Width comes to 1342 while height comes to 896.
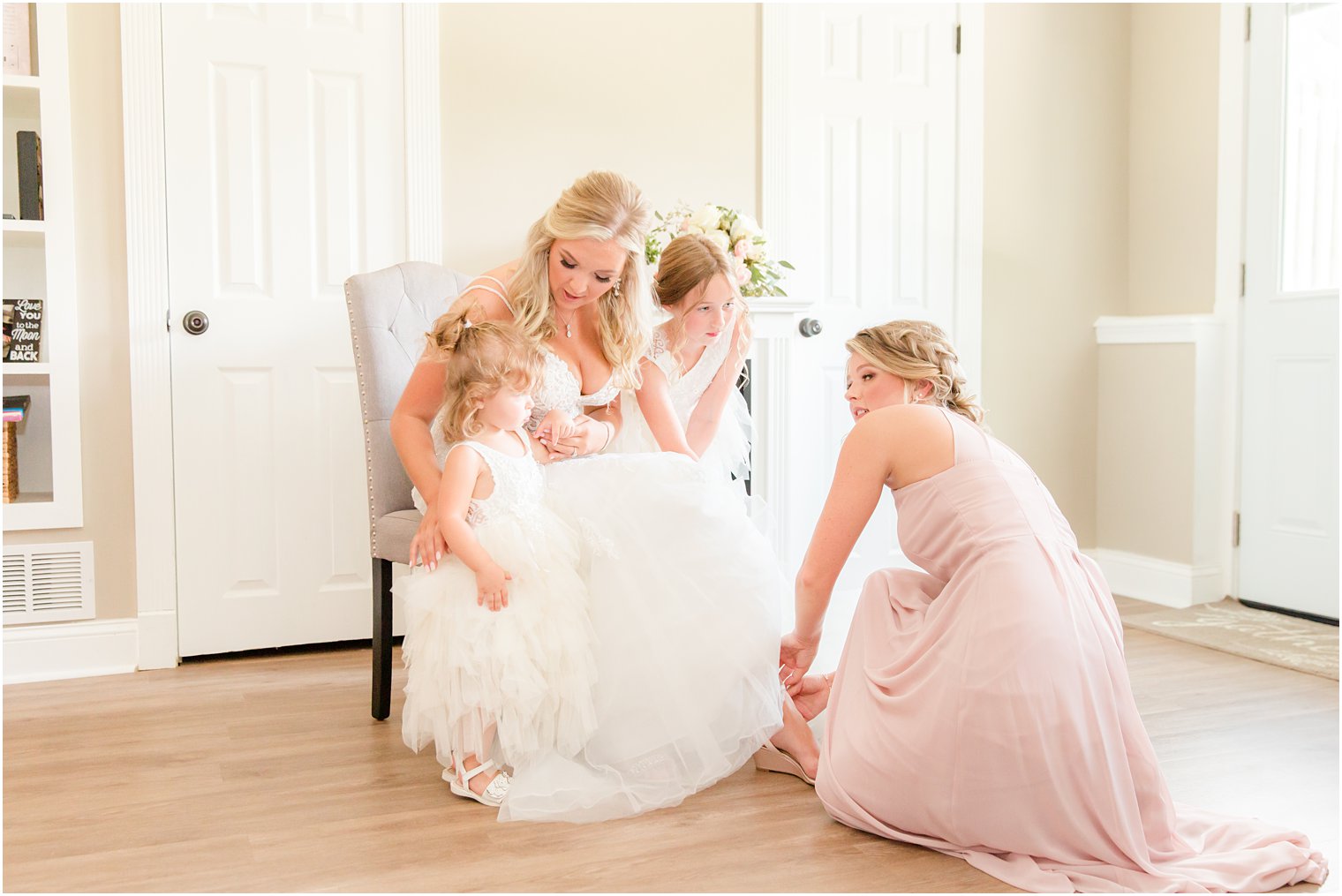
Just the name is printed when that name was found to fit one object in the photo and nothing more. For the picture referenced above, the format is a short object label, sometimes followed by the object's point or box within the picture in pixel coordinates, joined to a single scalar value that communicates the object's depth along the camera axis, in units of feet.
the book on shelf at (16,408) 9.70
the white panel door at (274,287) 10.12
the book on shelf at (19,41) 9.57
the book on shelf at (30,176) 9.68
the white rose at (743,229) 10.19
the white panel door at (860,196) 12.46
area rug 10.34
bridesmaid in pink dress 5.66
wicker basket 9.85
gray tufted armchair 8.43
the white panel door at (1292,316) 11.99
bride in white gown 6.64
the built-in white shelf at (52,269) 9.64
